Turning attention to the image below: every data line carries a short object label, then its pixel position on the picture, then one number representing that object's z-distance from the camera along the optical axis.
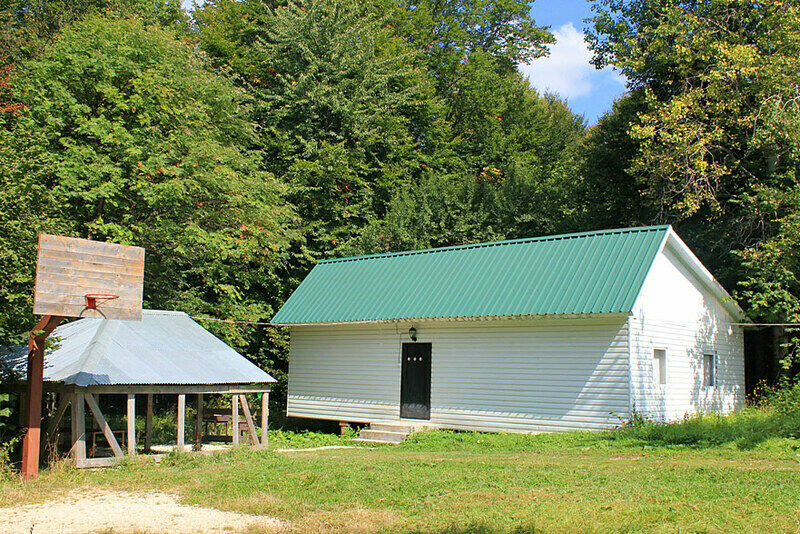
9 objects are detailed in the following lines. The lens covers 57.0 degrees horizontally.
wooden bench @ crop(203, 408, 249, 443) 18.48
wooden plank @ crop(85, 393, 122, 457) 13.45
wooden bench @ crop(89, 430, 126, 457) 15.32
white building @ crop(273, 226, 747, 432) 16.72
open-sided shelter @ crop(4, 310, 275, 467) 13.60
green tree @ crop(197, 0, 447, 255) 29.70
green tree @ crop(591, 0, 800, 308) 20.62
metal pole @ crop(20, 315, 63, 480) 11.73
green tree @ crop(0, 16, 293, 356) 21.14
